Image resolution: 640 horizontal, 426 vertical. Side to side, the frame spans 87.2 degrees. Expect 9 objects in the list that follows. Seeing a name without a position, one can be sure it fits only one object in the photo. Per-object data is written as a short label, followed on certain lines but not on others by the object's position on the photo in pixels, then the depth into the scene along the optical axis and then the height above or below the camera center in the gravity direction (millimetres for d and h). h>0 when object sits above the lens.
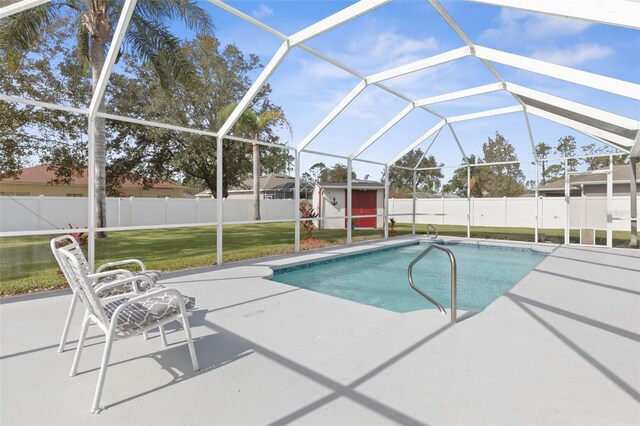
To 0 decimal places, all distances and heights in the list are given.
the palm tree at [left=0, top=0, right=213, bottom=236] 9820 +5526
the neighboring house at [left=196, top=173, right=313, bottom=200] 28047 +2291
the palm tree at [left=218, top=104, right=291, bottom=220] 17477 +4803
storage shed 19438 +647
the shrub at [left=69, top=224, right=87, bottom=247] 7152 -520
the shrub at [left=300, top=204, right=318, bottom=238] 12927 -76
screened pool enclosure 4055 +2437
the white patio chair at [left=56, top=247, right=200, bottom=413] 2291 -757
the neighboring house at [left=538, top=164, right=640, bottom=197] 16847 +1482
